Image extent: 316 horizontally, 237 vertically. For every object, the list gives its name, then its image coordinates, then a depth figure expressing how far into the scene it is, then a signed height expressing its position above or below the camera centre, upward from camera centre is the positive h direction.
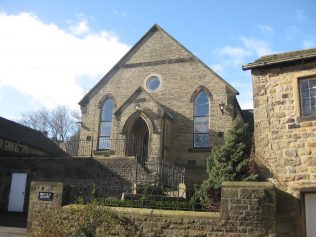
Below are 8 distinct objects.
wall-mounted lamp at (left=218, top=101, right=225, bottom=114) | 21.77 +5.59
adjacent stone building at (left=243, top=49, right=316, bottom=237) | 10.60 +2.24
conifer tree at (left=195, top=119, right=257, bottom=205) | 13.93 +1.58
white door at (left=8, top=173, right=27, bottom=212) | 20.64 +0.16
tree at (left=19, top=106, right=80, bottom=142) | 51.94 +10.11
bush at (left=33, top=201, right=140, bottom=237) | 10.65 -0.81
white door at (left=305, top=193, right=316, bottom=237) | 10.50 -0.26
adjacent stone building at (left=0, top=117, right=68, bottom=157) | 27.34 +4.45
